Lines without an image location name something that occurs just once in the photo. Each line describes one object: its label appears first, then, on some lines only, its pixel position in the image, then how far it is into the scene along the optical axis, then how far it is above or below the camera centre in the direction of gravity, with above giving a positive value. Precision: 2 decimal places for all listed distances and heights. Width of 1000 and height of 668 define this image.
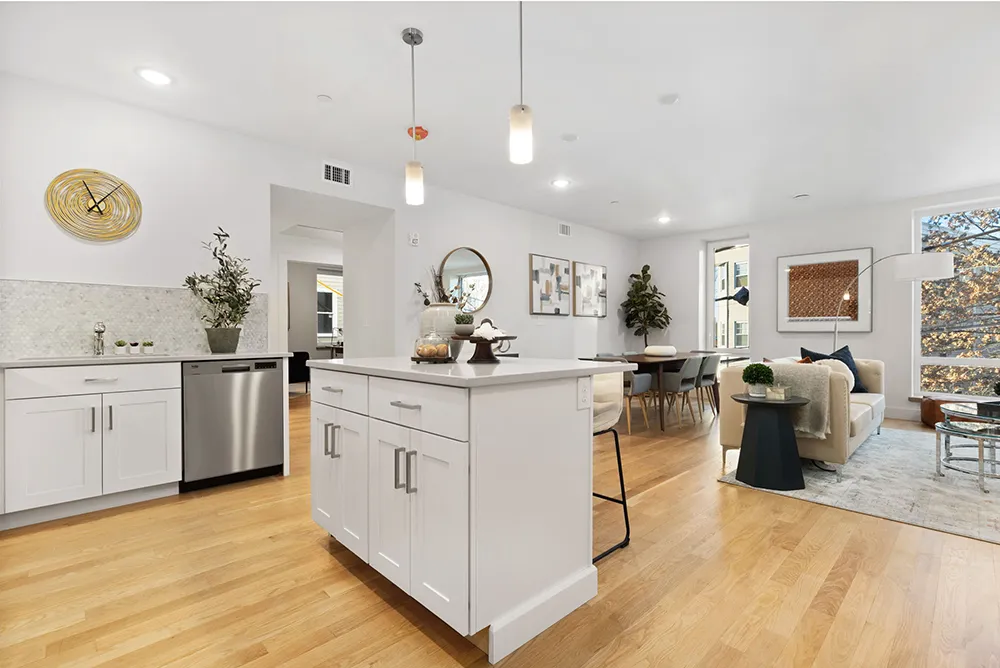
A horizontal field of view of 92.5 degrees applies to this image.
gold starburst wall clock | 3.02 +0.83
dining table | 4.76 -0.31
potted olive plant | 3.42 +0.27
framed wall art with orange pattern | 5.90 +0.54
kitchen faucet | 3.06 -0.05
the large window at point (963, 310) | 5.30 +0.27
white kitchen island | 1.46 -0.53
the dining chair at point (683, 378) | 4.84 -0.47
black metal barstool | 2.24 -0.34
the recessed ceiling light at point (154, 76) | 2.84 +1.54
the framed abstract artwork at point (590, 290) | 6.84 +0.63
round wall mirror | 5.29 +0.62
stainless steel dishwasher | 3.11 -0.61
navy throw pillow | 4.76 -0.25
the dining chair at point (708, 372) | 5.36 -0.45
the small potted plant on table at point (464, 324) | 2.06 +0.03
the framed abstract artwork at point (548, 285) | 6.18 +0.64
